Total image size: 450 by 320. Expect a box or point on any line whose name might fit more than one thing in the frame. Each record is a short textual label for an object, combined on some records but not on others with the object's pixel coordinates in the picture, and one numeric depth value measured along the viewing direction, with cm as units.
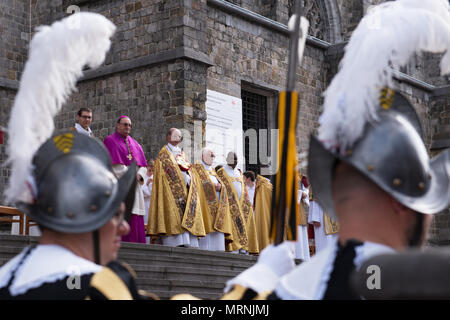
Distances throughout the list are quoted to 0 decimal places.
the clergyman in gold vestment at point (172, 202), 1206
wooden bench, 1118
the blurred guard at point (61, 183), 272
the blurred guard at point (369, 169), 242
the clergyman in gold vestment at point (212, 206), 1295
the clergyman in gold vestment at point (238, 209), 1371
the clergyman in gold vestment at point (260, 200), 1493
